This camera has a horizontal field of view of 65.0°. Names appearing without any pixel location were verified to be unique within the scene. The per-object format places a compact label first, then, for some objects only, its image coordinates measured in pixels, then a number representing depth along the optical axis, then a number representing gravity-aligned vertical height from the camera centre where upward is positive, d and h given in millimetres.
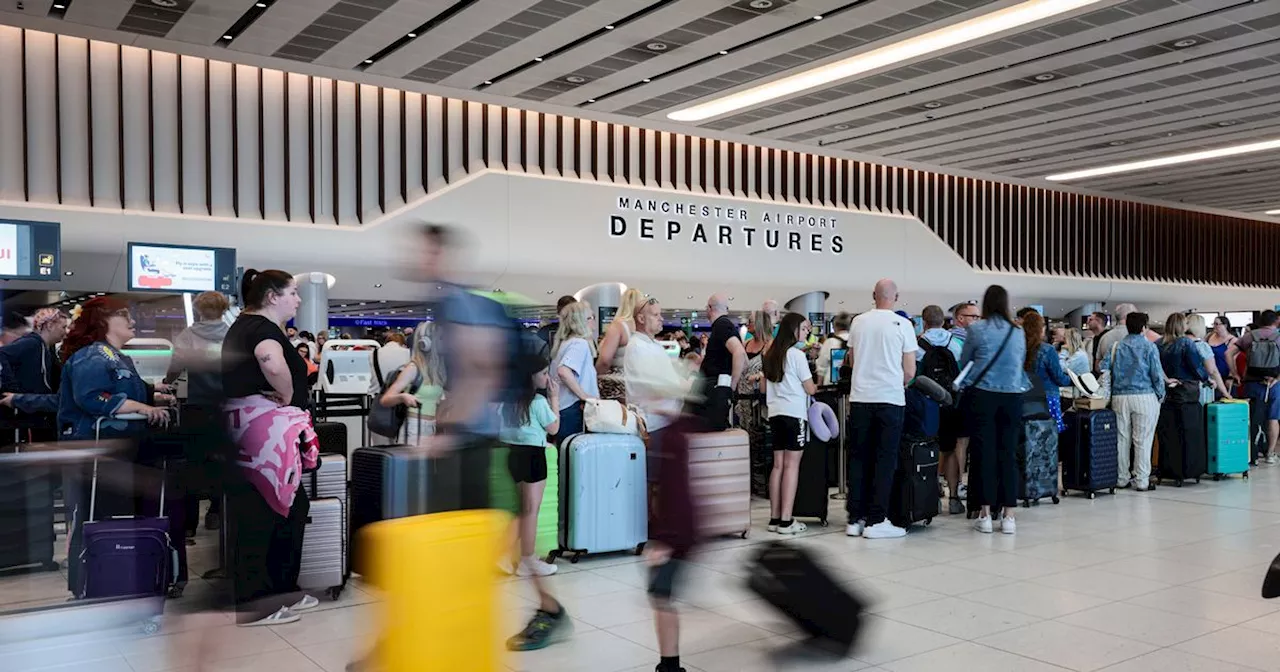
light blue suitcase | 5449 -888
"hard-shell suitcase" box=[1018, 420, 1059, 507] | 7246 -967
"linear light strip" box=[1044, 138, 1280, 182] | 18016 +3214
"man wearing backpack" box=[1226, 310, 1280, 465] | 10086 -433
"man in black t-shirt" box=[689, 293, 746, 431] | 6207 -220
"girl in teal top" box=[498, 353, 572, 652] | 3824 -622
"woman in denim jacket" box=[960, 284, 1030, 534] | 6285 -465
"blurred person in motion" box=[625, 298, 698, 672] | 3219 -530
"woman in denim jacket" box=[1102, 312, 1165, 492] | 8016 -513
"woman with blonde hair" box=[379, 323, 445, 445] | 4602 -273
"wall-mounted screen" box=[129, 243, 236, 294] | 9727 +626
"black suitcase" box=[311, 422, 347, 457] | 5367 -569
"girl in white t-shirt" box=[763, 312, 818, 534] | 6223 -438
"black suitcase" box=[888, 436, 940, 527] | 6312 -979
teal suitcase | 8836 -965
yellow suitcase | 2506 -660
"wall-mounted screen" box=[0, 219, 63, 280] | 8352 +704
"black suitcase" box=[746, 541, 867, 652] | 3857 -1060
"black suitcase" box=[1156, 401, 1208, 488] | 8523 -970
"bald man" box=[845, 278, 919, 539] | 6055 -463
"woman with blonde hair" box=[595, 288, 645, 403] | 5633 -52
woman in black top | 3730 -221
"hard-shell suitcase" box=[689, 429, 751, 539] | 5918 -896
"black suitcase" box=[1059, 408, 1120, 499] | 7863 -973
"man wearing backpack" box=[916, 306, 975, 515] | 6871 -286
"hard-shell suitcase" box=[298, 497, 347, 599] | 4590 -1001
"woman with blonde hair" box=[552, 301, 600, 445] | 5535 -173
